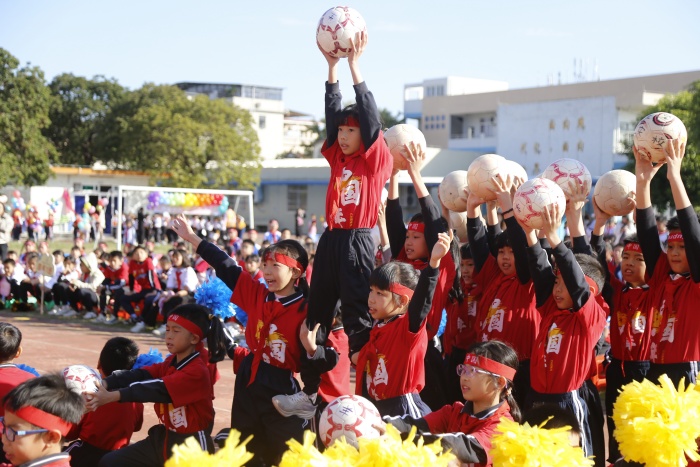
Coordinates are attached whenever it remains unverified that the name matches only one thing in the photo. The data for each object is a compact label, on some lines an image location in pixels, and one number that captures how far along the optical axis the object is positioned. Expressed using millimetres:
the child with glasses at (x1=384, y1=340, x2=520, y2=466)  3990
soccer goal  23984
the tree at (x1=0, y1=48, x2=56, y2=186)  38375
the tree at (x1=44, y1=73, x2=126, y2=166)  54594
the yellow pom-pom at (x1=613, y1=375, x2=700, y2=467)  3453
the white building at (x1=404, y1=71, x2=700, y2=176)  42000
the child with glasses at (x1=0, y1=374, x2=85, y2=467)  3576
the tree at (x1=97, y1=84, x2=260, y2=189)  42812
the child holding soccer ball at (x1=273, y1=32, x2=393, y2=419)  5250
